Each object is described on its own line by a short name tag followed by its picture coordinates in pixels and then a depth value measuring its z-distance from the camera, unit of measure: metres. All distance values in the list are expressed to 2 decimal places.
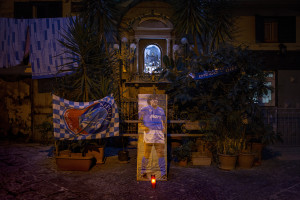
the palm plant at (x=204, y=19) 9.94
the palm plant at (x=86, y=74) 6.60
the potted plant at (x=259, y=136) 6.45
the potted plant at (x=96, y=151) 6.68
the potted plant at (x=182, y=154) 6.59
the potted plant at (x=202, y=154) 6.73
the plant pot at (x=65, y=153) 6.49
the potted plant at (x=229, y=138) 6.38
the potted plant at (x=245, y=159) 6.47
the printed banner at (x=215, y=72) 6.58
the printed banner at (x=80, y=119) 6.02
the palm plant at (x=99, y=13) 9.54
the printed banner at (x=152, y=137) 5.54
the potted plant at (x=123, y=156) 6.99
